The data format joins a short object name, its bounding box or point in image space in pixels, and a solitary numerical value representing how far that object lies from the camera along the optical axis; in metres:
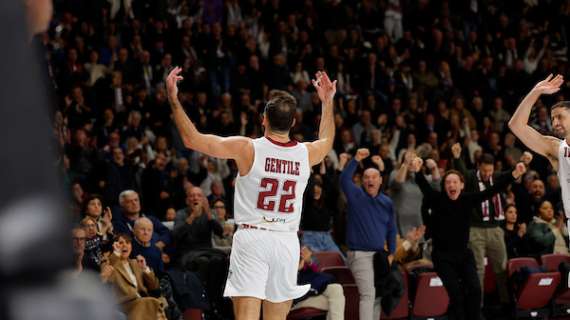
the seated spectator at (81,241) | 7.74
